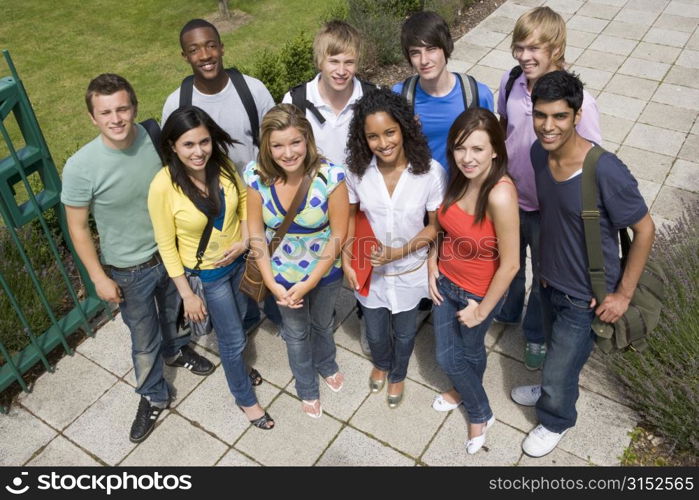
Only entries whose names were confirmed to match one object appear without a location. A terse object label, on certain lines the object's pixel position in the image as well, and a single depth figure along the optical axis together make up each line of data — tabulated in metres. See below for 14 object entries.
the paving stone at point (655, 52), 8.52
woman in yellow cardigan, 3.21
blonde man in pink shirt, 3.50
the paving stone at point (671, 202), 5.83
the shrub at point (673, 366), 3.69
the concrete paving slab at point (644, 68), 8.16
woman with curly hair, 3.15
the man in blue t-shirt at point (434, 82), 3.67
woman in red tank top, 2.97
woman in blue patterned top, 3.18
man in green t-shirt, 3.18
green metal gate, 3.76
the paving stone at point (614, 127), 6.98
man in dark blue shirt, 2.80
